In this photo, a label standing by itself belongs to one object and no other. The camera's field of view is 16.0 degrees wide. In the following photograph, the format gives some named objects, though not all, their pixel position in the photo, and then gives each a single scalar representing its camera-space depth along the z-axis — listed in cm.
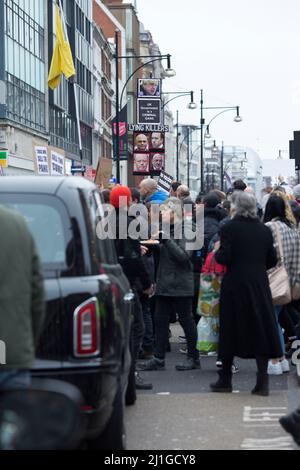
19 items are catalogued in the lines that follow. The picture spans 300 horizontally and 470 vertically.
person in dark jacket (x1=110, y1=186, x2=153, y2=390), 999
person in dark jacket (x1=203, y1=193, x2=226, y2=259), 1285
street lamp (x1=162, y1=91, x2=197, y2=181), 5344
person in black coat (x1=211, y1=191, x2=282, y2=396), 939
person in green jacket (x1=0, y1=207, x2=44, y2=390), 468
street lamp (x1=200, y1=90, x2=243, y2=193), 5815
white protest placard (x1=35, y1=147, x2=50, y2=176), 1766
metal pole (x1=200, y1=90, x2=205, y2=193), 5774
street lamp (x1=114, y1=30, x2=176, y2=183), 3587
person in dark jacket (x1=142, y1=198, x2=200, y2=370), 1099
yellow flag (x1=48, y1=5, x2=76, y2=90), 2833
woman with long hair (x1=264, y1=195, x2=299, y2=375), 1068
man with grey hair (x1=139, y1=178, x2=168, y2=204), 1338
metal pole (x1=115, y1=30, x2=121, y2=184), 3599
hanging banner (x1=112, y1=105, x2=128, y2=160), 5529
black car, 574
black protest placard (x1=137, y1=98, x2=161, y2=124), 4072
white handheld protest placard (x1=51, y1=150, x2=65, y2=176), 1847
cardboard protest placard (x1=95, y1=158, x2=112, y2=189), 2097
